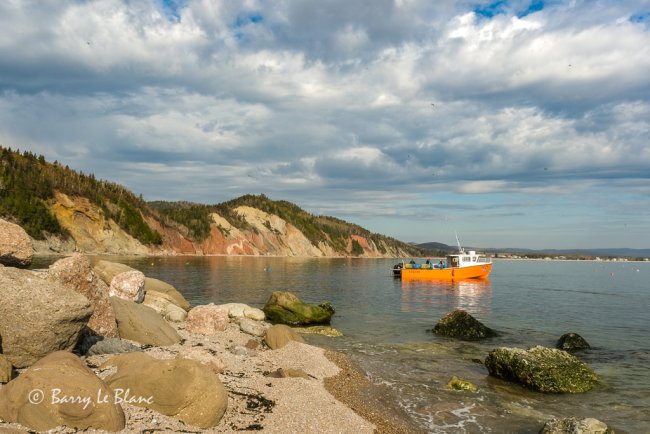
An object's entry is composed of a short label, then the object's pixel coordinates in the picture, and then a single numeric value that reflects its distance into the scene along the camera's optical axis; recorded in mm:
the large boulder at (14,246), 11758
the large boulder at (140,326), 14669
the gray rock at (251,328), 20516
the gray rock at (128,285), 19422
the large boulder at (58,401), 7281
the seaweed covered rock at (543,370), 15125
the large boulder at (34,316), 9547
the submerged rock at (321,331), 23484
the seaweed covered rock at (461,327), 23875
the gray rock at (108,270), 21203
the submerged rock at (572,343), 21719
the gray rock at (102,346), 11875
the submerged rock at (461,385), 14595
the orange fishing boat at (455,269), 62188
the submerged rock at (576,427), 10188
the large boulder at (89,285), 12836
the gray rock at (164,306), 20578
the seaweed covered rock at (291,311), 26281
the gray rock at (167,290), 24581
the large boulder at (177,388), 8742
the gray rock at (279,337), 18500
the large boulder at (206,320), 19469
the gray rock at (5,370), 8634
